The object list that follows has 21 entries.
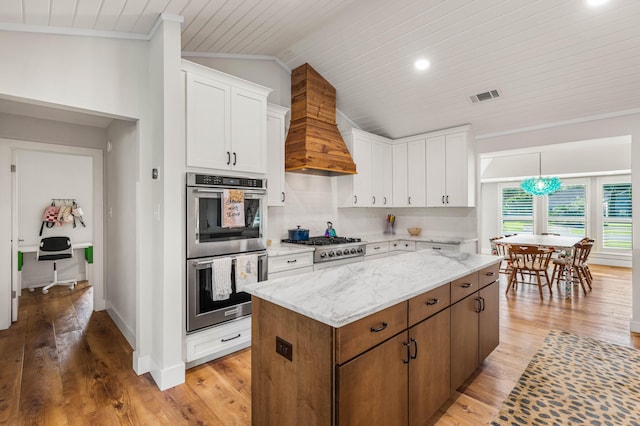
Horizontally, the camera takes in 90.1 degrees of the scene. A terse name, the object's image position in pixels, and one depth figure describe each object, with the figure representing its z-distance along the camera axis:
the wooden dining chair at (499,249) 5.96
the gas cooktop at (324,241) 3.91
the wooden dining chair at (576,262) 5.10
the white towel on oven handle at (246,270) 2.96
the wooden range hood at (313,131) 3.95
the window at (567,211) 8.02
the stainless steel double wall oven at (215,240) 2.70
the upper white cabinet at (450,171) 4.58
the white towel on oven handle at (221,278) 2.80
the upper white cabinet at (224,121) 2.75
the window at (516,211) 8.70
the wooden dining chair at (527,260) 5.00
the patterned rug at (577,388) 2.12
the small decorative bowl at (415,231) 5.39
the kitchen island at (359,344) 1.36
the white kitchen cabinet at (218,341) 2.73
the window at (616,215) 7.44
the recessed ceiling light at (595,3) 2.60
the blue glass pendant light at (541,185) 6.71
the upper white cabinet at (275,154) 3.72
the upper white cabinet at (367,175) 4.74
